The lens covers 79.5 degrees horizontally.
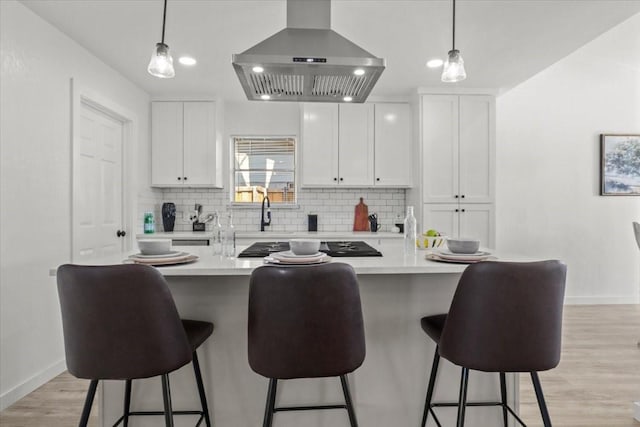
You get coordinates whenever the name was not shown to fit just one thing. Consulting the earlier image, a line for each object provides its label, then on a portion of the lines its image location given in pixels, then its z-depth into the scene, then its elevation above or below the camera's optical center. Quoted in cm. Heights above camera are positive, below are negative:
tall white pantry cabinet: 407 +52
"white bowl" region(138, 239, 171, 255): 167 -17
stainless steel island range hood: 192 +73
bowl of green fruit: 220 -17
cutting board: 456 -9
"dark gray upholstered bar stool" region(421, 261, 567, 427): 134 -37
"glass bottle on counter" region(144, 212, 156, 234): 417 -16
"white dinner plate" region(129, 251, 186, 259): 164 -20
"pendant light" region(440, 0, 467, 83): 206 +77
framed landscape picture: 465 +58
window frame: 464 +45
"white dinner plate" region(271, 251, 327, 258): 162 -19
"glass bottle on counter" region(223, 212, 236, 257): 190 -16
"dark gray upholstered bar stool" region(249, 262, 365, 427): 129 -38
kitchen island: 182 -79
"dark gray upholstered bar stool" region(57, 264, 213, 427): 129 -39
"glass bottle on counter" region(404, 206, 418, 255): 206 -13
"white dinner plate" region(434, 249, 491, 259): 168 -20
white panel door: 303 +21
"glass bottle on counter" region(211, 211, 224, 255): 200 -15
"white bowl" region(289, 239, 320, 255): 165 -16
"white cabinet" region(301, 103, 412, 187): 429 +73
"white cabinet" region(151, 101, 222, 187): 427 +73
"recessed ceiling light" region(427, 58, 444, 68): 333 +130
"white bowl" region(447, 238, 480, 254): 176 -16
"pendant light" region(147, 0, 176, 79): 193 +74
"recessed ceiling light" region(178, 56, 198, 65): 328 +129
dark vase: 441 -8
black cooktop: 196 -22
